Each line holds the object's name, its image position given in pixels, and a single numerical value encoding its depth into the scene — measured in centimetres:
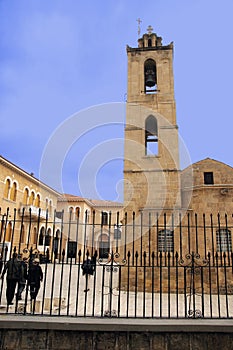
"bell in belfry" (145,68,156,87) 1836
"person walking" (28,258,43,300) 850
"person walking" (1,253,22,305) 673
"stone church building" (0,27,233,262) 1556
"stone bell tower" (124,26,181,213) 1583
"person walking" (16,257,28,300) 830
